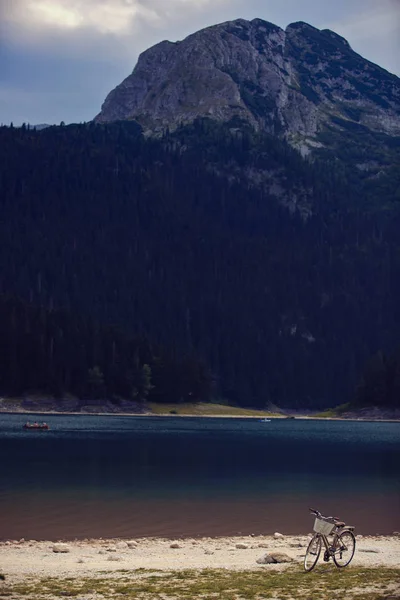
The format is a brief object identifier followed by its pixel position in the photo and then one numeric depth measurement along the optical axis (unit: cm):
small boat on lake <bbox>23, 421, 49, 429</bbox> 17110
